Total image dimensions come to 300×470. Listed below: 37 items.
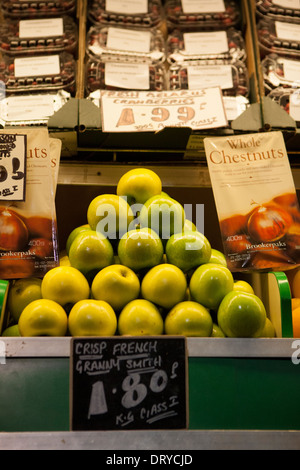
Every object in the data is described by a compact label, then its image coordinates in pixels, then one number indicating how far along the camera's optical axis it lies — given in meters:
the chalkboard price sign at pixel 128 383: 0.96
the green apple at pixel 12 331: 1.13
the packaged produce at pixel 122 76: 1.74
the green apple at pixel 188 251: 1.16
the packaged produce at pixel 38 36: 1.87
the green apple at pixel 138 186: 1.32
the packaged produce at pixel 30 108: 1.62
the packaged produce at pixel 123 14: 1.97
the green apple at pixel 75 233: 1.32
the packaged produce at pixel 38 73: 1.74
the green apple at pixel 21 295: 1.19
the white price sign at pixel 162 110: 1.38
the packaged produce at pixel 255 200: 1.25
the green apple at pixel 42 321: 1.03
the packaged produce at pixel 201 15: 2.00
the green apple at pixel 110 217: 1.24
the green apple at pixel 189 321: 1.04
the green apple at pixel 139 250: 1.15
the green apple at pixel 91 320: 1.02
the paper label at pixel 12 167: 1.26
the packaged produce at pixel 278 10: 2.01
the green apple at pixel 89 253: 1.16
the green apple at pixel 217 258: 1.27
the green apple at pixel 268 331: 1.11
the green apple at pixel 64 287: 1.09
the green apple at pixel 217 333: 1.09
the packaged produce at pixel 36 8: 1.98
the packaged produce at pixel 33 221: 1.21
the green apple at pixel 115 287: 1.09
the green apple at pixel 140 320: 1.03
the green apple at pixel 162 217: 1.24
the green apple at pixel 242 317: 1.03
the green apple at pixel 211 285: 1.10
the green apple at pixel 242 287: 1.20
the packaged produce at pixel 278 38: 1.92
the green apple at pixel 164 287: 1.09
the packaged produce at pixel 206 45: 1.88
